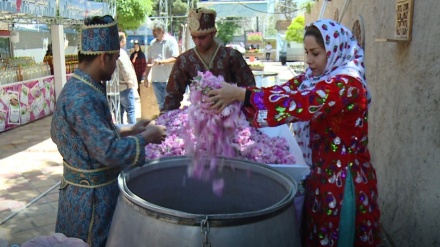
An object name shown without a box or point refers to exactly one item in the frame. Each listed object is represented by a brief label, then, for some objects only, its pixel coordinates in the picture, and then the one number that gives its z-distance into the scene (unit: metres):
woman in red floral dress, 1.90
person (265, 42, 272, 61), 39.09
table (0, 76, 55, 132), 8.08
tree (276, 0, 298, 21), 43.09
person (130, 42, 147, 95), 9.56
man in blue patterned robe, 2.09
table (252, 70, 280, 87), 10.42
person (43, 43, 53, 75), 10.20
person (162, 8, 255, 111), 3.65
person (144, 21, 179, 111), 8.10
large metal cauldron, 1.58
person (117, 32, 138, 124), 7.38
